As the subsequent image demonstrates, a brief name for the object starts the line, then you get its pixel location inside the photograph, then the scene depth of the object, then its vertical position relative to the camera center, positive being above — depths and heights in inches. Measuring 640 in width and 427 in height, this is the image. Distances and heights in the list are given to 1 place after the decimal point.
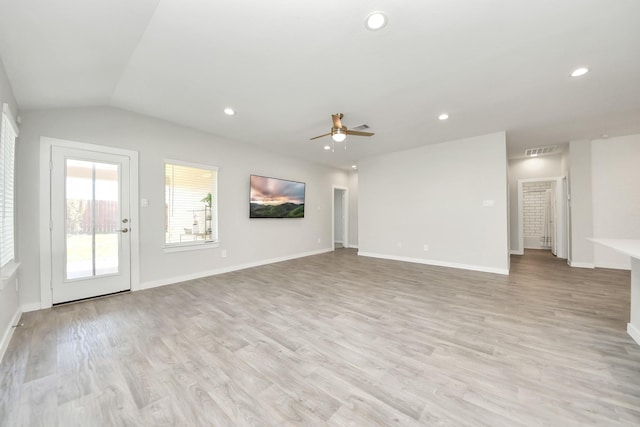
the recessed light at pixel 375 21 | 72.1 +60.6
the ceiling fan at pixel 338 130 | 134.5 +48.2
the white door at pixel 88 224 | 122.4 -3.5
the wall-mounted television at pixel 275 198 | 212.2 +16.9
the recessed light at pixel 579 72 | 101.6 +61.0
